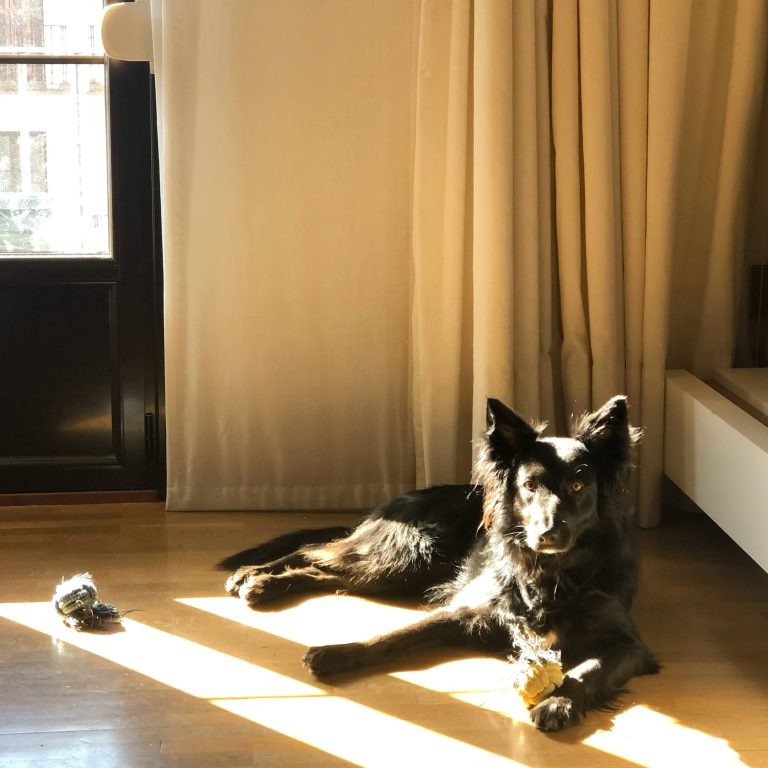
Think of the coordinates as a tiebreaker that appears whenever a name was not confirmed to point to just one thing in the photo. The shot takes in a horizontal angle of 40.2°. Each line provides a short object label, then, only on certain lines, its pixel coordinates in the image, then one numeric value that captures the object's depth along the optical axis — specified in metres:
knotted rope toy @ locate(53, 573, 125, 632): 2.48
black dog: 2.21
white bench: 2.49
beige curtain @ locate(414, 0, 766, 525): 2.97
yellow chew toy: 2.10
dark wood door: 3.27
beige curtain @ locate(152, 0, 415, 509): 3.13
